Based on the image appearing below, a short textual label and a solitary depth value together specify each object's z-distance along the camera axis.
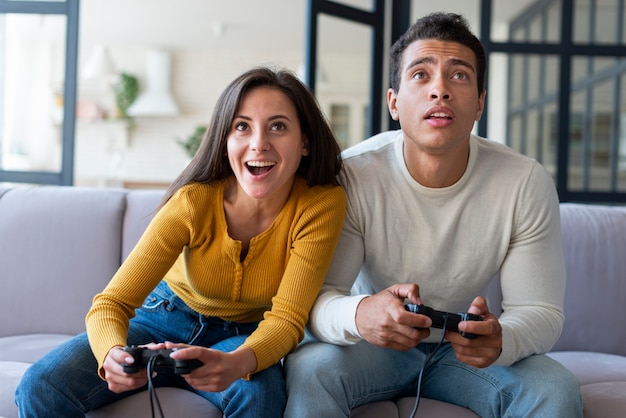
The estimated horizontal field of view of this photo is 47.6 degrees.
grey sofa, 2.20
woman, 1.48
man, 1.57
